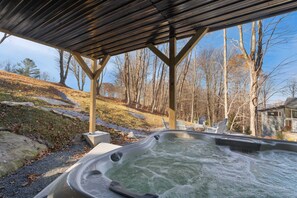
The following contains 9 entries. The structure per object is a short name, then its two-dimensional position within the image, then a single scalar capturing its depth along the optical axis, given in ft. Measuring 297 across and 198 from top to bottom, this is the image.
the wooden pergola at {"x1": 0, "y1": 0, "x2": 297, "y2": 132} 6.74
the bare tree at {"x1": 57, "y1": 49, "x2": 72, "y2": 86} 38.42
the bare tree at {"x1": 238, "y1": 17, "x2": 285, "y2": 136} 19.71
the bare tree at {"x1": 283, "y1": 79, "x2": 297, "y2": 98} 27.56
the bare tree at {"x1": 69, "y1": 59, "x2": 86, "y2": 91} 43.45
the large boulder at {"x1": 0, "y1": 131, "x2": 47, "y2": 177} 8.40
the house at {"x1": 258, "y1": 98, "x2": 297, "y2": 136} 35.40
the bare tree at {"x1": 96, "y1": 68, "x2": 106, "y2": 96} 40.80
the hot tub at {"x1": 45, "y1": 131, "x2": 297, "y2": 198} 3.86
